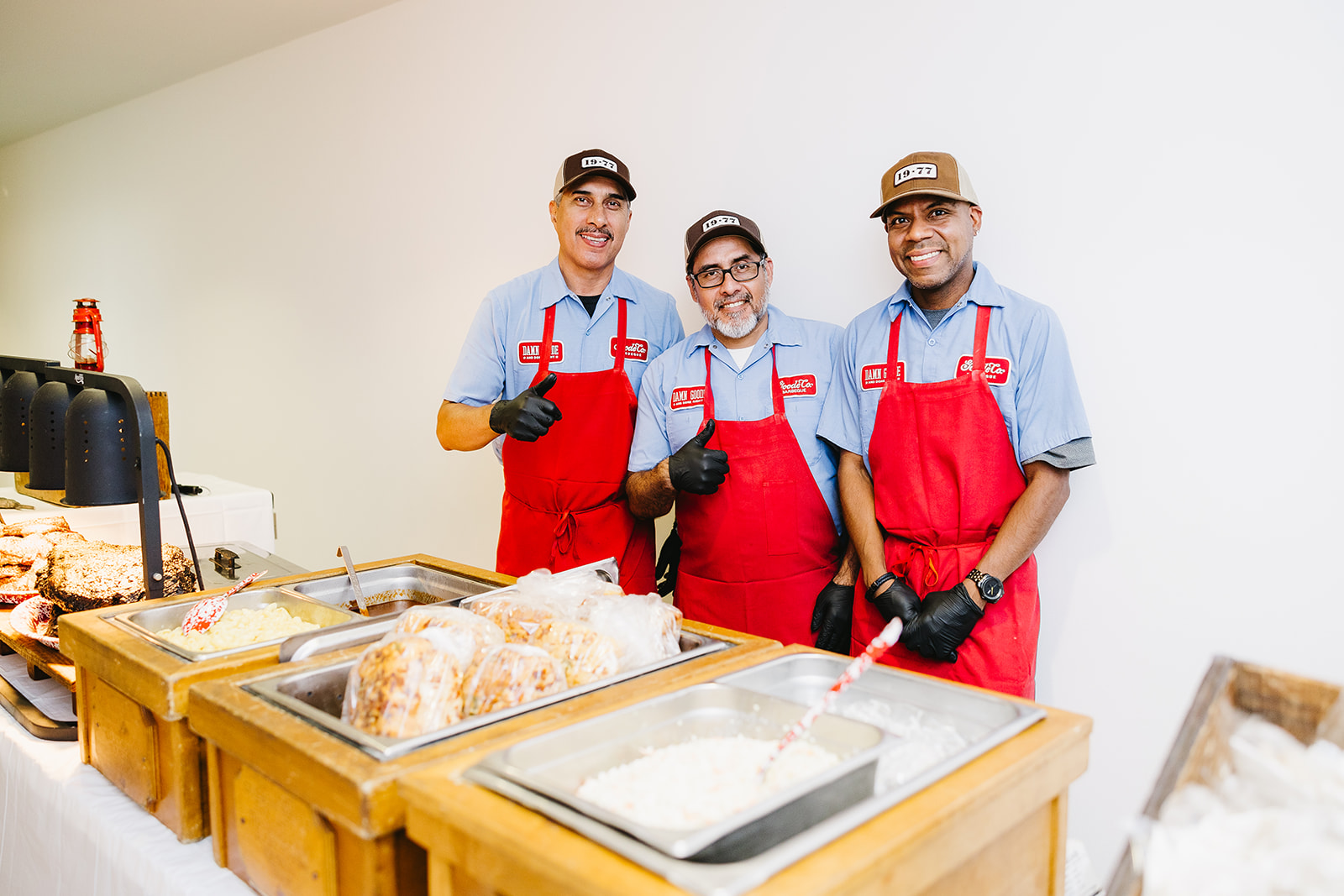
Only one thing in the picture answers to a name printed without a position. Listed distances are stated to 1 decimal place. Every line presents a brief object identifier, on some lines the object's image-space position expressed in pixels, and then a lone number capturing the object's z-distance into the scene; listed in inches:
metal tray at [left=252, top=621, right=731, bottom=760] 37.1
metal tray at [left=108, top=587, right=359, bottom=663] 57.9
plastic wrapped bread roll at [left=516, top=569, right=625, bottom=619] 56.7
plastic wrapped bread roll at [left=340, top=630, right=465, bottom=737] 40.1
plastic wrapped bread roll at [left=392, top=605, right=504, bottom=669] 46.5
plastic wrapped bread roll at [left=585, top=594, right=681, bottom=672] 50.9
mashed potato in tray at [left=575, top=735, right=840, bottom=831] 32.0
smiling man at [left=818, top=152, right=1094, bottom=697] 75.4
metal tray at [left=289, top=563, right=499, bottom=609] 70.5
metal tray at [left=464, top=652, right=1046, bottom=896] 25.5
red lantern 91.0
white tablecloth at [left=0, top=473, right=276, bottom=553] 107.1
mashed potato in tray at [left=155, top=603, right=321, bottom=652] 58.1
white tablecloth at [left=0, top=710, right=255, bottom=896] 46.1
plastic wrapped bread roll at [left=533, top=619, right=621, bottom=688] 47.6
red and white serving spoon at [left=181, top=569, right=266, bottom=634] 59.6
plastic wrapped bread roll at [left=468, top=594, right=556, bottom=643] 52.4
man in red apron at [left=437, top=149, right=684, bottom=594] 95.4
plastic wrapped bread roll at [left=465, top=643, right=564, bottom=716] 43.7
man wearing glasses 87.4
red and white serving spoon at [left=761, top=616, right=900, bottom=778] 34.0
